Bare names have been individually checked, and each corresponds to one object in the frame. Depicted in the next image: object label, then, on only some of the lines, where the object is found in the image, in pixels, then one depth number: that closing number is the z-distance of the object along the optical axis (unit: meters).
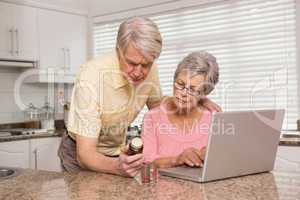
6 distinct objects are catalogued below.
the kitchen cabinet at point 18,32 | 3.41
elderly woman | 1.58
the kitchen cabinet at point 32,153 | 3.11
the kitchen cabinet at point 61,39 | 3.72
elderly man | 1.31
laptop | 1.14
